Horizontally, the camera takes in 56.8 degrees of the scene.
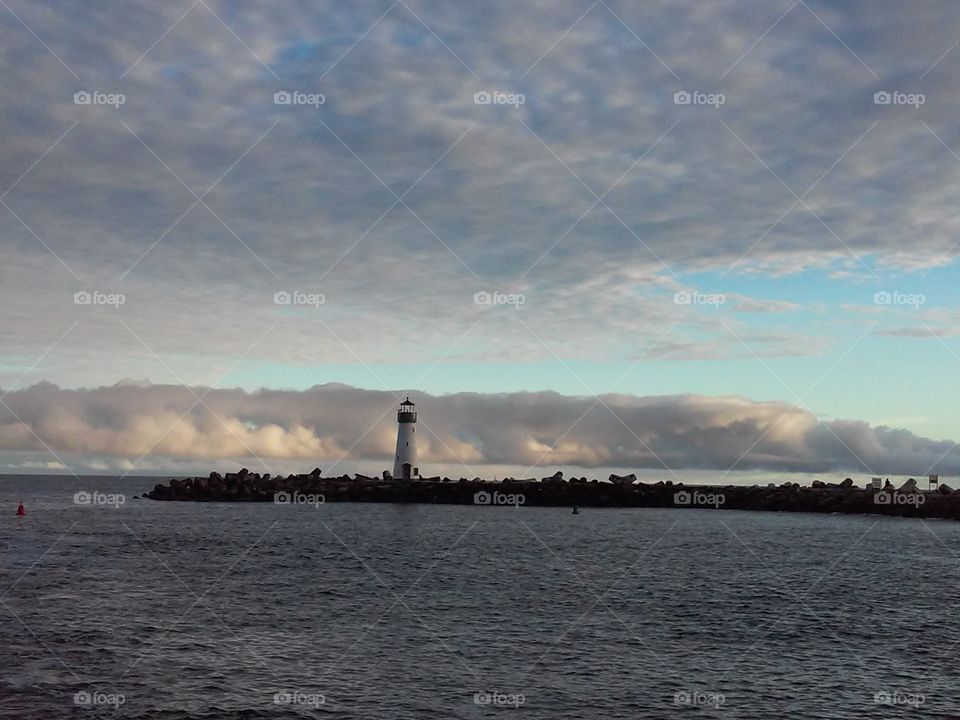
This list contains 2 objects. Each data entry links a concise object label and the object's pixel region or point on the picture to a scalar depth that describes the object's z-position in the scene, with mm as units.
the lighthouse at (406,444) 116812
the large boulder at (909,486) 126250
